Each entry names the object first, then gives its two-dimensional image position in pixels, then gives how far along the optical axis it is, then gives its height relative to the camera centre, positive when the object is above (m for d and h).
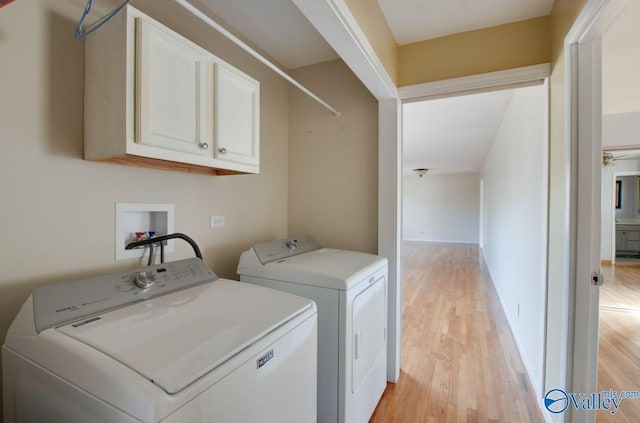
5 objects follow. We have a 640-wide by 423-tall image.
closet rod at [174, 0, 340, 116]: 0.97 +0.69
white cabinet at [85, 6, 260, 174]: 0.98 +0.42
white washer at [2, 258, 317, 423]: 0.61 -0.36
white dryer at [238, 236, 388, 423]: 1.35 -0.51
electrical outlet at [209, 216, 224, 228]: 1.71 -0.07
